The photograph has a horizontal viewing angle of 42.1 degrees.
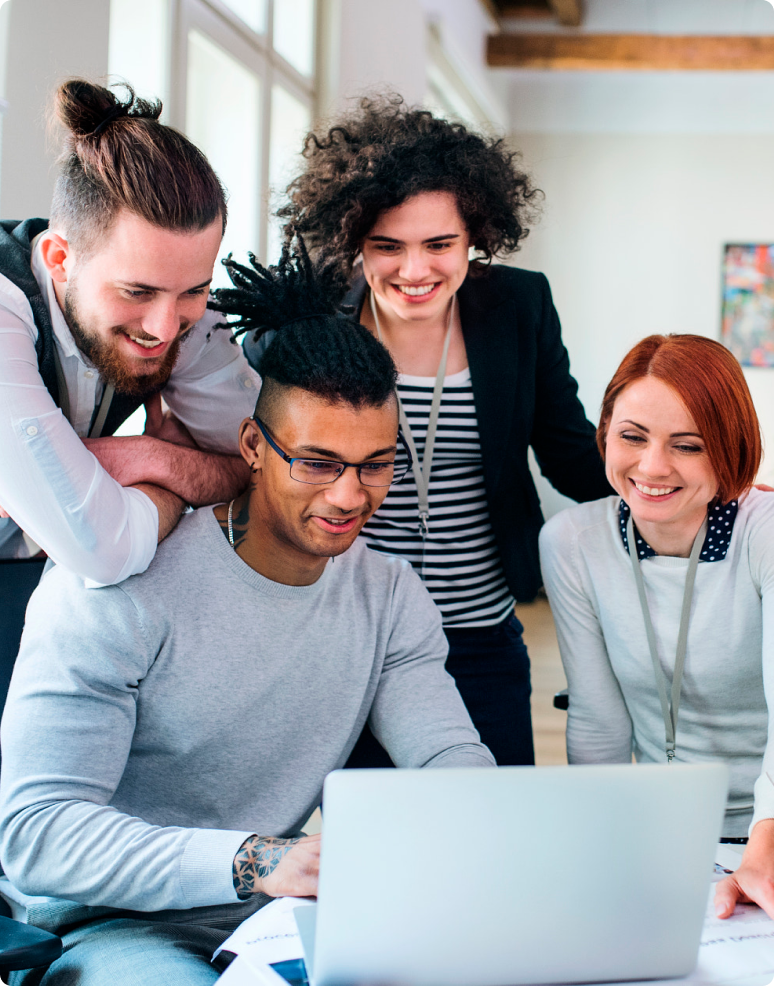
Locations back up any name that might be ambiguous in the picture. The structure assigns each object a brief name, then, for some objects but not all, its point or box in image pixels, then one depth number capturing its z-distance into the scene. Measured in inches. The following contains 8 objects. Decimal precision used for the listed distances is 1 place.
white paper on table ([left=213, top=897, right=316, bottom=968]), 40.1
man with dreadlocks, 46.1
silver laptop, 33.7
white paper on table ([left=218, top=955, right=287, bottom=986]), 38.1
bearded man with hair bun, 50.6
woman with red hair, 64.0
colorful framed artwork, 273.3
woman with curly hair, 73.0
